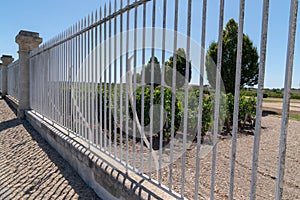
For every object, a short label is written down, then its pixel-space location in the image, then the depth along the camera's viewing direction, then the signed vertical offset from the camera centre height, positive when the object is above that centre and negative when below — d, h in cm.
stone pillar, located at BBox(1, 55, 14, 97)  1380 +108
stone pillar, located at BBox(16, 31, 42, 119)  655 +71
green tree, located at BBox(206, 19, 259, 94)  1147 +162
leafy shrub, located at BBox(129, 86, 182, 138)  485 -53
